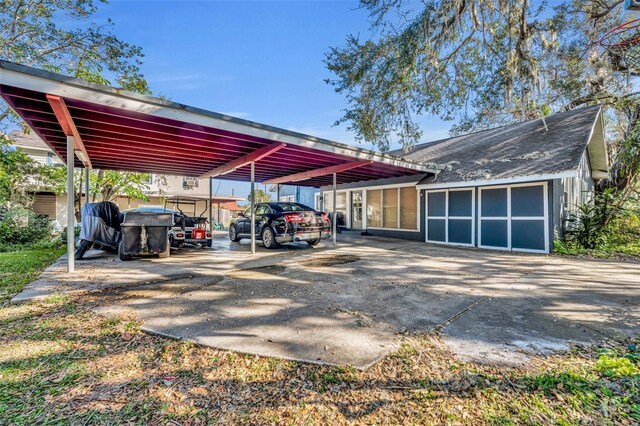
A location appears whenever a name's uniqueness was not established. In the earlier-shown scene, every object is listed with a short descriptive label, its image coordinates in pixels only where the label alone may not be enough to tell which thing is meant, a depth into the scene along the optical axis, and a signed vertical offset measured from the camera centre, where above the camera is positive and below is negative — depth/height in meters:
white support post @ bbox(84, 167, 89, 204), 8.99 +0.80
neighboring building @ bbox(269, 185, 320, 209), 24.07 +1.67
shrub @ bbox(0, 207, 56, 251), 10.29 -0.65
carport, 4.57 +1.79
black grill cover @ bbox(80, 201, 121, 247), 7.38 -0.29
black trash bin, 6.77 -0.49
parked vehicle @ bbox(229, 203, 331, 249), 8.73 -0.33
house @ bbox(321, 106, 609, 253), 8.64 +0.90
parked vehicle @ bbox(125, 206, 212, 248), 8.98 -0.54
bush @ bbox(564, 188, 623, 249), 9.02 -0.33
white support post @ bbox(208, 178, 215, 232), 11.58 +0.55
